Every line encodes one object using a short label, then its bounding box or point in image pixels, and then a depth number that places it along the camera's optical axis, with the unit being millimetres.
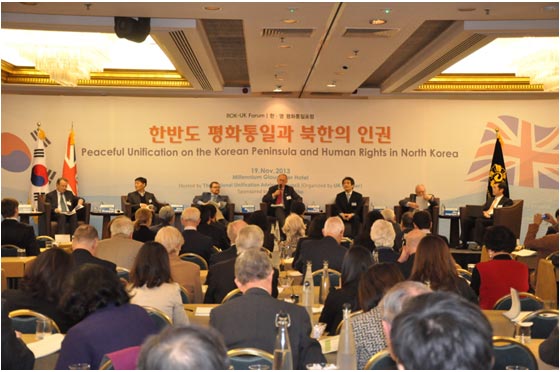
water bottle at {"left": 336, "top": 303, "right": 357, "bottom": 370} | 3711
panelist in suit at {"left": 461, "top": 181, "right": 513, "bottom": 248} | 14555
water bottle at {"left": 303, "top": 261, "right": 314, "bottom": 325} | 5305
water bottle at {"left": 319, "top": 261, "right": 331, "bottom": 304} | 5789
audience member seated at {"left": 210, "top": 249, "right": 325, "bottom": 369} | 3723
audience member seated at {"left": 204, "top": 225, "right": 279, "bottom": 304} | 6055
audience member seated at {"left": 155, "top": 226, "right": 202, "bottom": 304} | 6297
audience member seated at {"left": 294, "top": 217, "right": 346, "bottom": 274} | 7504
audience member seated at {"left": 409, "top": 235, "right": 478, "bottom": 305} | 5406
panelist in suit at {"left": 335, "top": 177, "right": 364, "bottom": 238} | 15797
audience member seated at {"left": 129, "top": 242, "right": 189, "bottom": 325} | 4828
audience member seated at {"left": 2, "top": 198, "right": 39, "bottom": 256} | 8758
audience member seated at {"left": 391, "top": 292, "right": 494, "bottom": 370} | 1960
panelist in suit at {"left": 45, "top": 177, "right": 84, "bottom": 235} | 14562
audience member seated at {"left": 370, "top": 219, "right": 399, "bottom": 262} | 7046
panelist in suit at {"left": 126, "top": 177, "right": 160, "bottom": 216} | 15617
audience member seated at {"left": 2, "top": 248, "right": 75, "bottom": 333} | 4637
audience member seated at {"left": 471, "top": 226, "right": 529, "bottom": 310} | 6203
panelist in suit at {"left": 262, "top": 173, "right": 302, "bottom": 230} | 15859
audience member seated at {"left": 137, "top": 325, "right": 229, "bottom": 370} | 1918
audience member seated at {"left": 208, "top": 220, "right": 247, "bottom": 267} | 7207
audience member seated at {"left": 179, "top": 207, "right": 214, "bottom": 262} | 8273
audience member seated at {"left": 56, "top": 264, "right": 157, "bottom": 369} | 3500
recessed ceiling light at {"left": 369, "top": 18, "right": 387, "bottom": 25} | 8859
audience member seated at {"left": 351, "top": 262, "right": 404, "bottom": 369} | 3982
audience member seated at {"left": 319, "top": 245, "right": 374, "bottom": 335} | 4938
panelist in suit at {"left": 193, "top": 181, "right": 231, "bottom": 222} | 16125
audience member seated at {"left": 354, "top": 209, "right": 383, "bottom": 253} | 8247
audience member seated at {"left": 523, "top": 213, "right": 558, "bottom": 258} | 9741
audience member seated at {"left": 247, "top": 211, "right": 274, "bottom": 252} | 9094
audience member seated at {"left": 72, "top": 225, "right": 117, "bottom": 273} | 6266
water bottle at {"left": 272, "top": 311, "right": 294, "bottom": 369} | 3273
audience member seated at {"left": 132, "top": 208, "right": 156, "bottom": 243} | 8812
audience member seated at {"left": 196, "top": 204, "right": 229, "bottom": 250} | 9531
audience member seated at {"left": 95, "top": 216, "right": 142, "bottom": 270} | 7473
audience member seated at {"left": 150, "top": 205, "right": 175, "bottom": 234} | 9984
